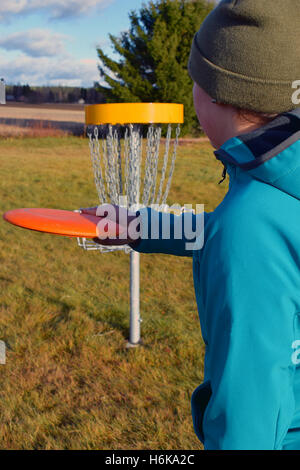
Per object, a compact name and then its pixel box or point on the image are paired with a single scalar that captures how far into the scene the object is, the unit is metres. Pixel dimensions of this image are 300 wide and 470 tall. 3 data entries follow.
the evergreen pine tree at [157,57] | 18.41
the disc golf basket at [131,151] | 2.96
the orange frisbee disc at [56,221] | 1.40
